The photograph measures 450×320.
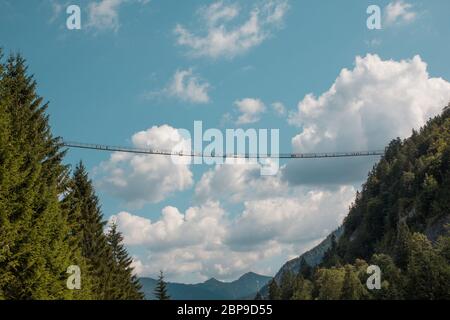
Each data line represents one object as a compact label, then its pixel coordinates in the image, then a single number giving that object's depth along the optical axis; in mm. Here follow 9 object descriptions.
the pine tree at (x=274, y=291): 161375
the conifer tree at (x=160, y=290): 95556
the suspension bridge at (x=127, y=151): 170475
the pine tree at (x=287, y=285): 159375
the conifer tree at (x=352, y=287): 104500
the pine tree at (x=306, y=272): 194450
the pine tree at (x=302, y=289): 135125
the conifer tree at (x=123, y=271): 73238
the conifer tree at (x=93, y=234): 56094
